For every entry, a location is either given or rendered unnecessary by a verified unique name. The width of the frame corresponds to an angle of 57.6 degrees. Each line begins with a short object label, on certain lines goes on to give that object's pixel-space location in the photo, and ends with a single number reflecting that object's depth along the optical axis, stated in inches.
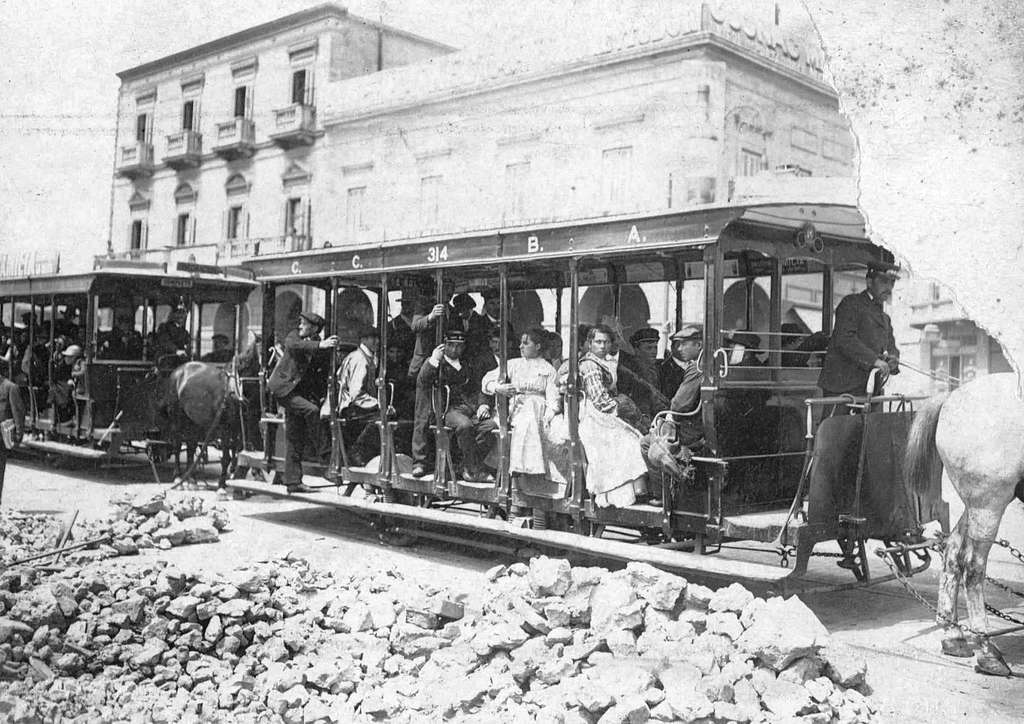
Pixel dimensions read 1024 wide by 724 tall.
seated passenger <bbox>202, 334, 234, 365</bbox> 510.3
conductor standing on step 354.3
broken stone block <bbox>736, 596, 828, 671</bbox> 169.3
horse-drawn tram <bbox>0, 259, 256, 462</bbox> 462.3
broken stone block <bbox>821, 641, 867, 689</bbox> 171.2
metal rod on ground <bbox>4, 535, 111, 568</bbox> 252.8
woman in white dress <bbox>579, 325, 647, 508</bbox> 257.9
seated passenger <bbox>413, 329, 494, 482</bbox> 303.9
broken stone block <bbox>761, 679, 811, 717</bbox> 159.5
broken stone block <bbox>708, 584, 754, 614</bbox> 189.5
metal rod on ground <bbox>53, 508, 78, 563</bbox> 282.2
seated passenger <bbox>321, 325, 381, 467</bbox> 341.1
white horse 190.7
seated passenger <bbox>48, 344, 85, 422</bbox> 478.0
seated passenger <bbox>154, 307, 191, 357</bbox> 488.1
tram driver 241.9
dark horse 442.6
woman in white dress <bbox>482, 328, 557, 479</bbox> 278.4
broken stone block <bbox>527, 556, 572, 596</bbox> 199.5
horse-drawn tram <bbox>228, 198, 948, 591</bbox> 235.9
